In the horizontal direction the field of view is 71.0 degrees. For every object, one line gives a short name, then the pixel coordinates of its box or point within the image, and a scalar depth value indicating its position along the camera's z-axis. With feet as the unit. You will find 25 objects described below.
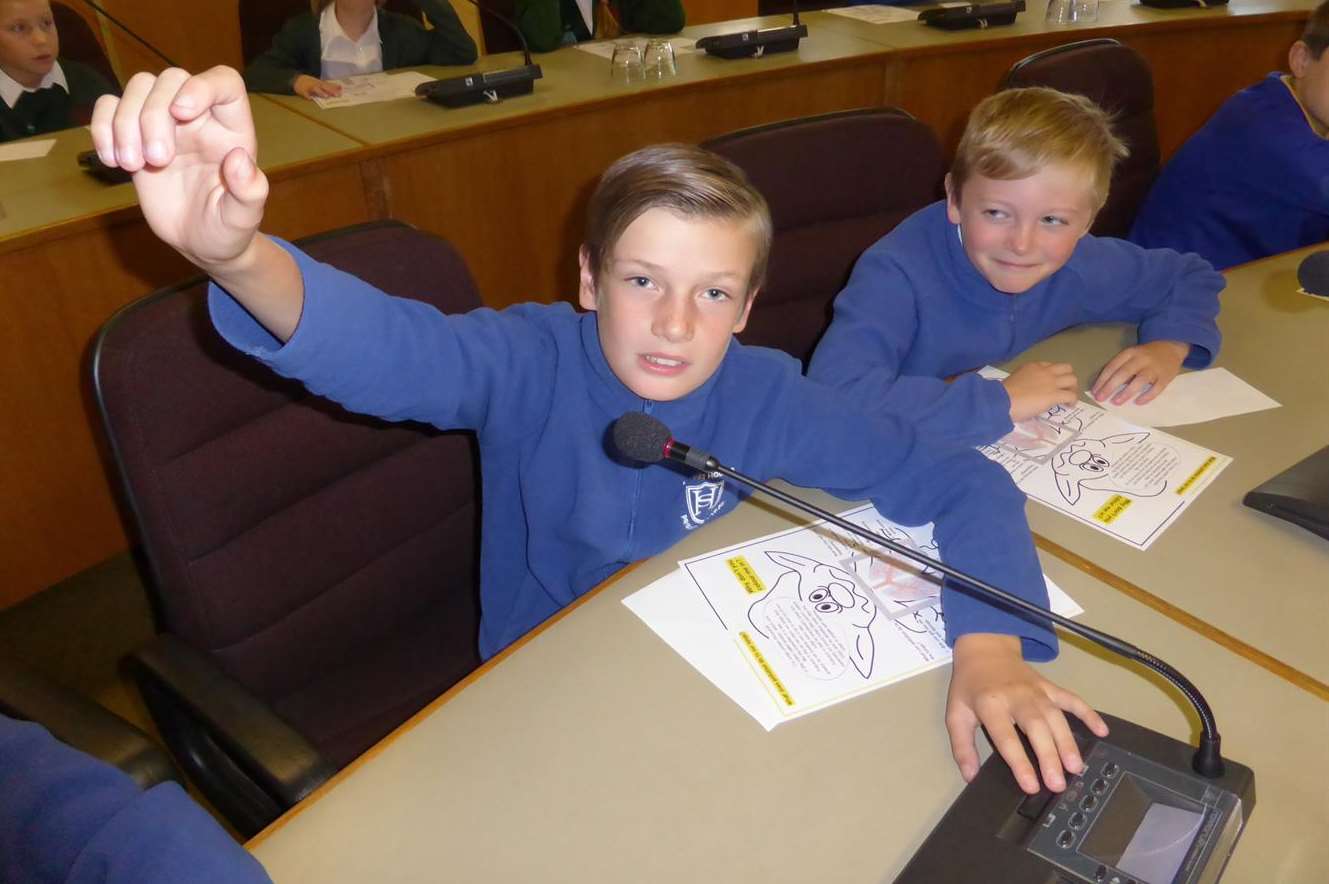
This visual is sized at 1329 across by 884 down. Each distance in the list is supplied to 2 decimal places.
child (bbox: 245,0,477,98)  9.14
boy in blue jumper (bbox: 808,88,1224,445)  4.01
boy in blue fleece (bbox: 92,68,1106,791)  2.48
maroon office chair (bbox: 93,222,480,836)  2.87
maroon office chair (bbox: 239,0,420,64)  9.61
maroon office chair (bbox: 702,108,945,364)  4.72
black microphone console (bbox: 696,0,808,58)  8.70
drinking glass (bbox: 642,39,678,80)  8.35
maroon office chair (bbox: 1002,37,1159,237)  6.10
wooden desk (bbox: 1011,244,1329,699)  2.92
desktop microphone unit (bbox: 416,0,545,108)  7.55
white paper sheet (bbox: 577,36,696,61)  9.21
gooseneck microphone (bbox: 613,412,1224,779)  2.28
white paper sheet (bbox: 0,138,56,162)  6.70
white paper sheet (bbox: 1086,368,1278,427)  3.99
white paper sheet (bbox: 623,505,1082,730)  2.72
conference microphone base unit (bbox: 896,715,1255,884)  2.13
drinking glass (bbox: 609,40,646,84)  8.23
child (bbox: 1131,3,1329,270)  6.42
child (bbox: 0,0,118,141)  7.96
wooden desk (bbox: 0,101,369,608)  5.63
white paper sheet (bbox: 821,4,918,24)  10.15
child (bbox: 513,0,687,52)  10.36
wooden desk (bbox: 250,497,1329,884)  2.25
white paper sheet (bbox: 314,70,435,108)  7.88
